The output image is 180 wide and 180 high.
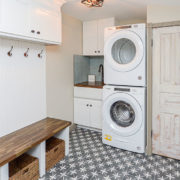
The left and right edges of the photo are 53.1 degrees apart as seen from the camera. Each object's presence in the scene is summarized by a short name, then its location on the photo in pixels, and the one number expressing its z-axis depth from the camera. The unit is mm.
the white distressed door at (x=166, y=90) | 2318
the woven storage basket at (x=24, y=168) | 1814
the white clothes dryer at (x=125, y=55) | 2451
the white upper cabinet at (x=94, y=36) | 3412
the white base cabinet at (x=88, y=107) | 3344
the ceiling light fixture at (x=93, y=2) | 2280
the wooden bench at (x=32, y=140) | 1673
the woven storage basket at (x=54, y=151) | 2230
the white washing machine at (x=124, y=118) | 2529
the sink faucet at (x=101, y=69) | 3809
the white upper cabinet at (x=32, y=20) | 1730
